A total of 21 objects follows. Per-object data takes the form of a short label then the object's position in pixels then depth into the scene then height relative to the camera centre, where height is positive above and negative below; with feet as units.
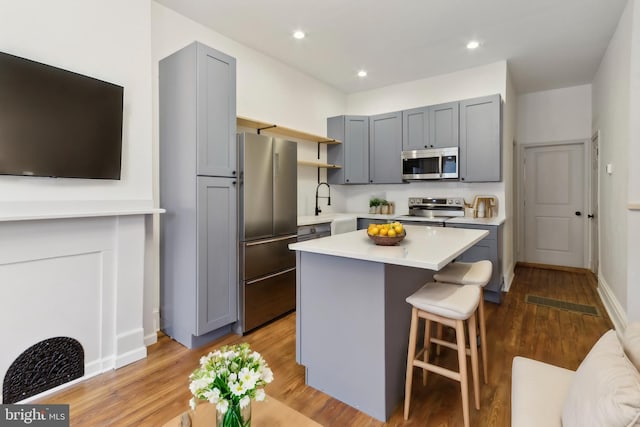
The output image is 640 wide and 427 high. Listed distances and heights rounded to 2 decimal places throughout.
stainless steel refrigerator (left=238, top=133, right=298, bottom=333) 9.50 -0.34
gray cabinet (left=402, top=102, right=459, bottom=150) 13.69 +3.90
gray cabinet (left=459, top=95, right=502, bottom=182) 12.75 +3.07
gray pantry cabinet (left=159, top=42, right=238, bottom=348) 8.52 +0.58
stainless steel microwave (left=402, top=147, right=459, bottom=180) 13.74 +2.30
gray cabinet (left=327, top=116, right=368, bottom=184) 16.01 +3.28
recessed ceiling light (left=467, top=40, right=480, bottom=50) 11.58 +6.19
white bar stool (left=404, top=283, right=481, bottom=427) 5.49 -1.70
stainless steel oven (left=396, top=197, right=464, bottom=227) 13.88 +0.32
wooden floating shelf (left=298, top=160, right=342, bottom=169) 13.70 +2.30
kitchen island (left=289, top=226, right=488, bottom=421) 5.92 -1.93
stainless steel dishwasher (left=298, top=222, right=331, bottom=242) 11.78 -0.57
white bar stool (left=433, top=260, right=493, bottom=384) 6.89 -1.32
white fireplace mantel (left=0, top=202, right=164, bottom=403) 6.26 -1.37
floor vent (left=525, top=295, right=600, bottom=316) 11.40 -3.26
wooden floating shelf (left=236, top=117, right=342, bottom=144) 11.07 +3.34
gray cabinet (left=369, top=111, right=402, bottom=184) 15.19 +3.24
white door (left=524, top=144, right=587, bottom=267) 17.13 +0.63
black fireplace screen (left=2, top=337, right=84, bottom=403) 6.29 -3.13
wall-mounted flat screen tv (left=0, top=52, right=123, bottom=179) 5.93 +1.86
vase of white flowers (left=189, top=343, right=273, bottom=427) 3.04 -1.59
